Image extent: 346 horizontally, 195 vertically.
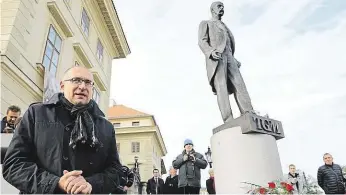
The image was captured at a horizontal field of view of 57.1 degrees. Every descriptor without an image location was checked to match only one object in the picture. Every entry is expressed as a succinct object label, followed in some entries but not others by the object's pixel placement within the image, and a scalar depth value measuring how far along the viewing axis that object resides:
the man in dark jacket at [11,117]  4.73
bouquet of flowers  3.57
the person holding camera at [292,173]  7.18
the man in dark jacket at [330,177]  6.90
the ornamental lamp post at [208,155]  11.80
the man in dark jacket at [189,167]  6.31
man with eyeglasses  1.76
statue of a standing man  5.61
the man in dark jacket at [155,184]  8.55
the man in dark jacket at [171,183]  7.42
